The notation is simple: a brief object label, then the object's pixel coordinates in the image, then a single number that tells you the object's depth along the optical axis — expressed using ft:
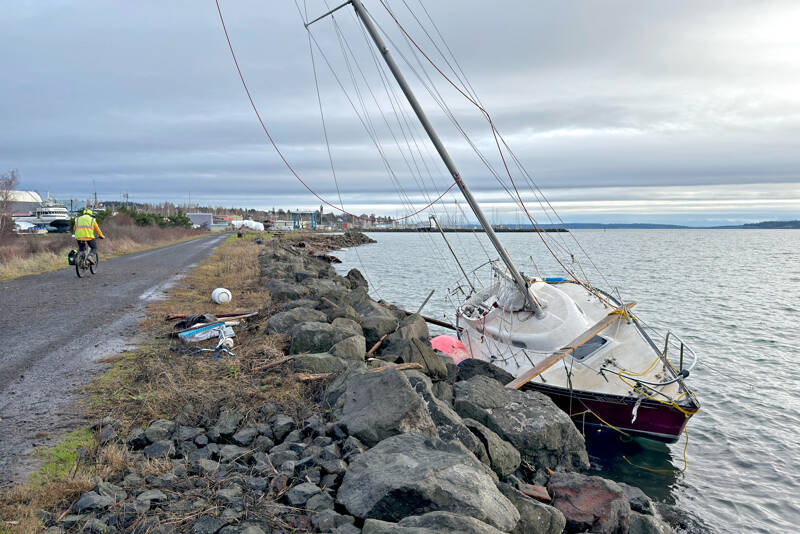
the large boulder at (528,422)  26.86
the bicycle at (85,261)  65.03
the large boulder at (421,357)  34.35
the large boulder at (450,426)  21.86
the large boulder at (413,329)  40.97
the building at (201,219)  392.27
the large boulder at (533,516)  17.48
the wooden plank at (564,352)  37.29
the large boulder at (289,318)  36.42
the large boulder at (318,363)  27.78
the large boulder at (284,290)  51.47
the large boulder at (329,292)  54.13
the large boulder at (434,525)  13.70
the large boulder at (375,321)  43.86
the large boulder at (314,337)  32.68
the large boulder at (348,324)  38.47
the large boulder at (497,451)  22.56
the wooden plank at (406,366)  30.98
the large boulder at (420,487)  15.42
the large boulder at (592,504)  20.13
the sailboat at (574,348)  35.91
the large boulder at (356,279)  91.63
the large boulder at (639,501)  24.71
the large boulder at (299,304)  43.94
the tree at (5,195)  132.67
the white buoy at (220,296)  48.75
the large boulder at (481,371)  40.81
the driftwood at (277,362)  28.30
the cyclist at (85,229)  65.05
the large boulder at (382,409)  20.33
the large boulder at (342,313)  43.70
